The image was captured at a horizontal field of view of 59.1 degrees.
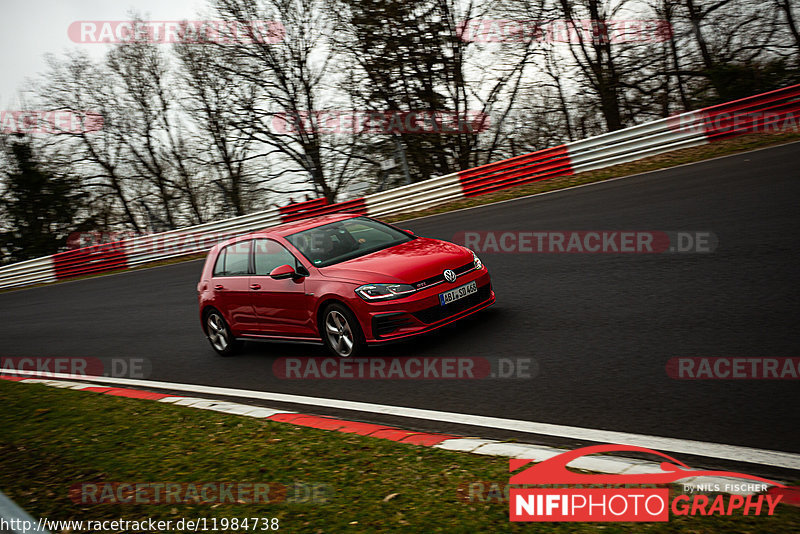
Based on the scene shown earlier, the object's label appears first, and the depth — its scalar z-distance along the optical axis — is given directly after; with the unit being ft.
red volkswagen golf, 23.73
